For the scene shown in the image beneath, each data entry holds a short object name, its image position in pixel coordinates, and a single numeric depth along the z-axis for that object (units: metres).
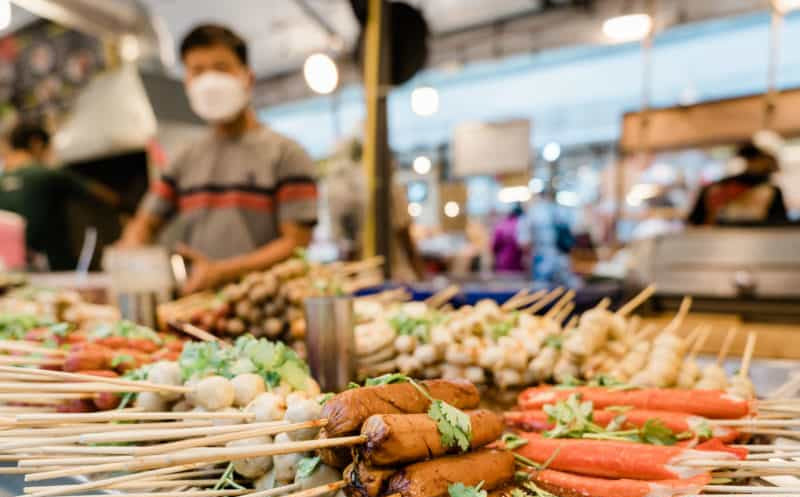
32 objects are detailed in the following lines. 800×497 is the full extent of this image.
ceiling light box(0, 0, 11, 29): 2.75
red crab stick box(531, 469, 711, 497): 0.82
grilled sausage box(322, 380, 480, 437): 0.79
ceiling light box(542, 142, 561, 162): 7.16
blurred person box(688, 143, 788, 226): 2.88
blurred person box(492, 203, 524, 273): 4.89
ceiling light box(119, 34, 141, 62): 3.37
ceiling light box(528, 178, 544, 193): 6.87
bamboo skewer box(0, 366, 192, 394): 0.83
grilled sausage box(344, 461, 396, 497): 0.77
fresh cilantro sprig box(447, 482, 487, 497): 0.78
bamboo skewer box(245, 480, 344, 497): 0.76
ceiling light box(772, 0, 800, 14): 2.70
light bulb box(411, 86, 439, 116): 4.12
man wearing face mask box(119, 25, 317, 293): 1.70
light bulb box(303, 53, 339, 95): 3.53
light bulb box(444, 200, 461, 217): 4.56
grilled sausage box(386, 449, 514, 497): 0.77
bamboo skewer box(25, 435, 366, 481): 0.73
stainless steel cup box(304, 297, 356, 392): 1.05
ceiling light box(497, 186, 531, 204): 3.94
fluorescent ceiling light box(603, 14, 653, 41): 2.71
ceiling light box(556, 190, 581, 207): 8.34
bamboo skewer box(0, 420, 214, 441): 0.81
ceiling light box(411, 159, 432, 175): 7.00
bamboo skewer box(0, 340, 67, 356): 1.02
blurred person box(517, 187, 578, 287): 4.91
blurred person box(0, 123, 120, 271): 3.01
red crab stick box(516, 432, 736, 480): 0.85
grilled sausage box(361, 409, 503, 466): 0.77
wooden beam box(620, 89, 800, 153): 3.32
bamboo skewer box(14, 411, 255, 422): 0.78
